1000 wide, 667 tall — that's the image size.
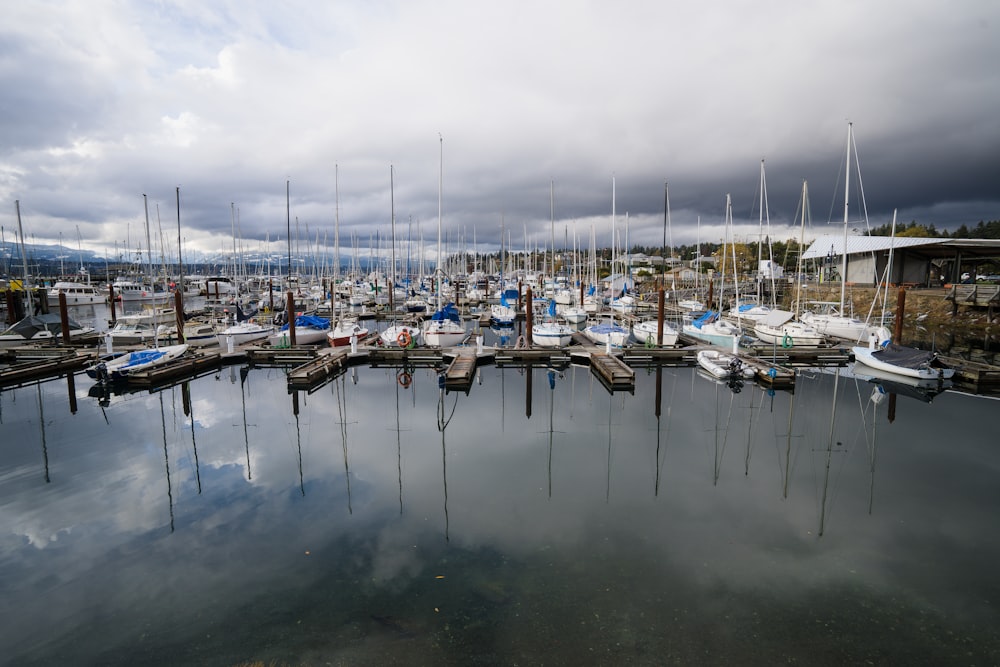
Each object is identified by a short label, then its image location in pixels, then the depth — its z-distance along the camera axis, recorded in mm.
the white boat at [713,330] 31270
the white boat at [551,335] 30078
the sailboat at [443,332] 30844
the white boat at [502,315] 41656
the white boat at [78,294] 65062
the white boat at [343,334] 31188
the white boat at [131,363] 22969
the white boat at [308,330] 32156
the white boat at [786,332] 29922
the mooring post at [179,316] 29102
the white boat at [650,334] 30473
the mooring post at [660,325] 28656
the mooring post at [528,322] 29945
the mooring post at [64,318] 30125
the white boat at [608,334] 30141
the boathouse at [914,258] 43188
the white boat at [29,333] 31422
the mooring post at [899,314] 27938
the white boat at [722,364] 23894
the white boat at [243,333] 31766
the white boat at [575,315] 39156
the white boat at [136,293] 70938
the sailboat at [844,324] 30562
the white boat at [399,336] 29641
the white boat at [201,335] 31828
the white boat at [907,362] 22922
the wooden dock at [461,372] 23031
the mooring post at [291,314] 29422
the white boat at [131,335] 31577
